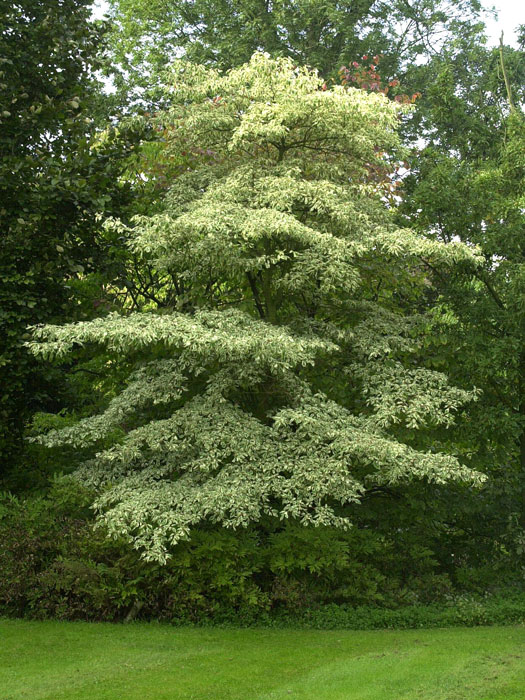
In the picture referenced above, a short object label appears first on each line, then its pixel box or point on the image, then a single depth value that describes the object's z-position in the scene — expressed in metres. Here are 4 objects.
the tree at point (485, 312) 9.36
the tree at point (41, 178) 9.81
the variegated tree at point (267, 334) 7.71
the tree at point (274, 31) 18.89
